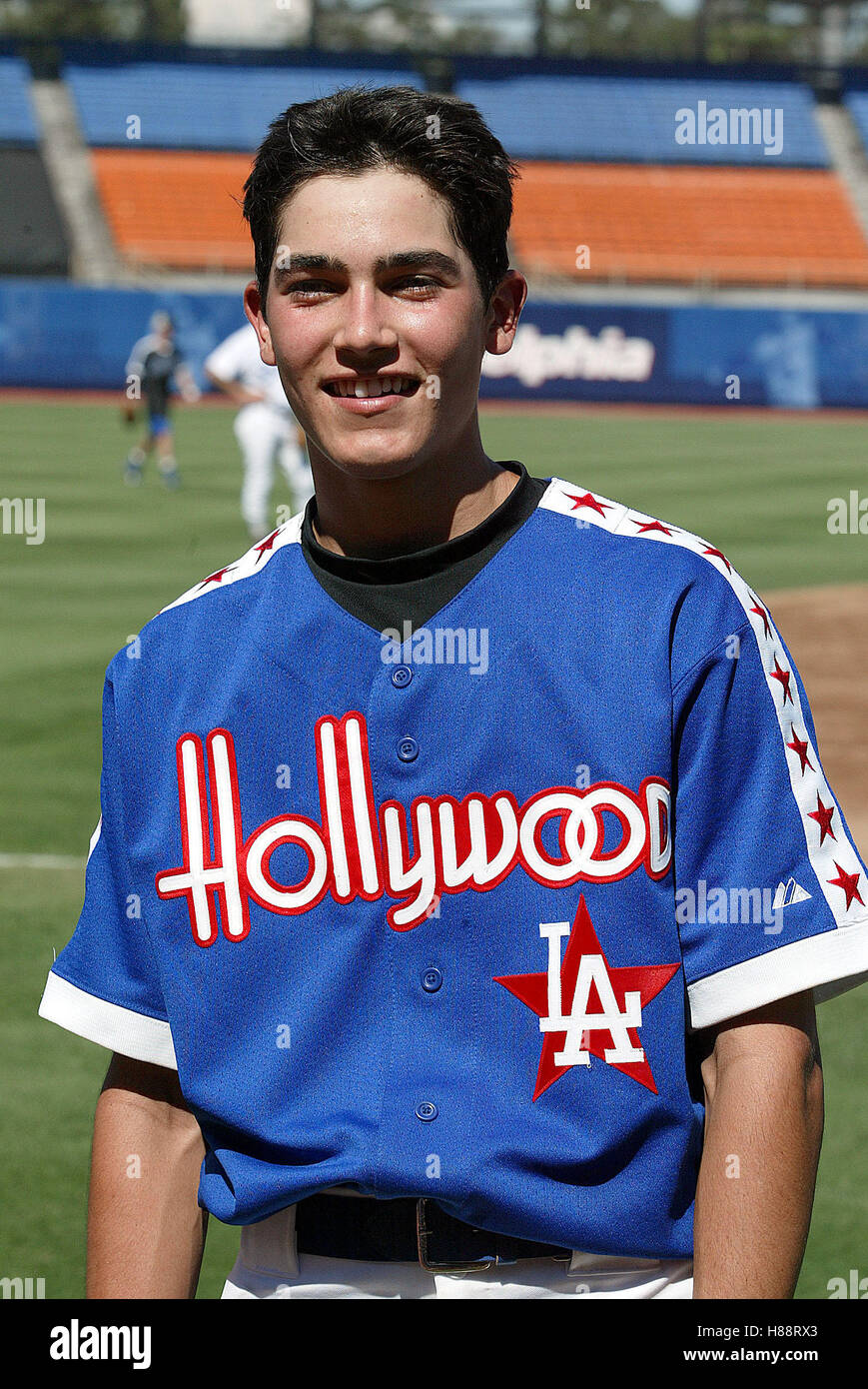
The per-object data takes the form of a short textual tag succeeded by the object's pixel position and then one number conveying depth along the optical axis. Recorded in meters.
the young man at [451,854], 1.80
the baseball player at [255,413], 13.89
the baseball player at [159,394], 19.31
